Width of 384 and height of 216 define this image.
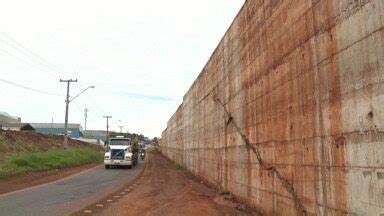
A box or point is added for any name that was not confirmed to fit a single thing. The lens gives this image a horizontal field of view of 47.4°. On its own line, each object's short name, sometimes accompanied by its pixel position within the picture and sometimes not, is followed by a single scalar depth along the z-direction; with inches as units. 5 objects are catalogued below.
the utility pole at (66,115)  1836.6
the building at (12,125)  4681.8
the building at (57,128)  6097.4
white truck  1435.8
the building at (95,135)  7336.6
